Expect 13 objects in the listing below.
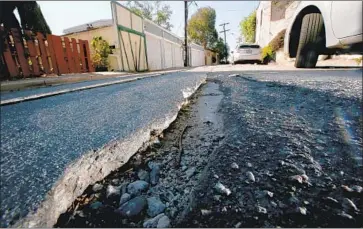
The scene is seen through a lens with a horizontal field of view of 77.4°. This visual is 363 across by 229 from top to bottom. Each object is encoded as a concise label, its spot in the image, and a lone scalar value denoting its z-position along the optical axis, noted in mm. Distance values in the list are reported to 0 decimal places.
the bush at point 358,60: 4354
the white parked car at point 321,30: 1839
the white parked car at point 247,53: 11180
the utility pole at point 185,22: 19928
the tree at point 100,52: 8594
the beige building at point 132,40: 8688
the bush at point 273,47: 12984
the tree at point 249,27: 21562
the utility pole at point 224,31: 41312
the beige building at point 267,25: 13883
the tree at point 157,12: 33062
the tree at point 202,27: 38250
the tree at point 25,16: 5883
